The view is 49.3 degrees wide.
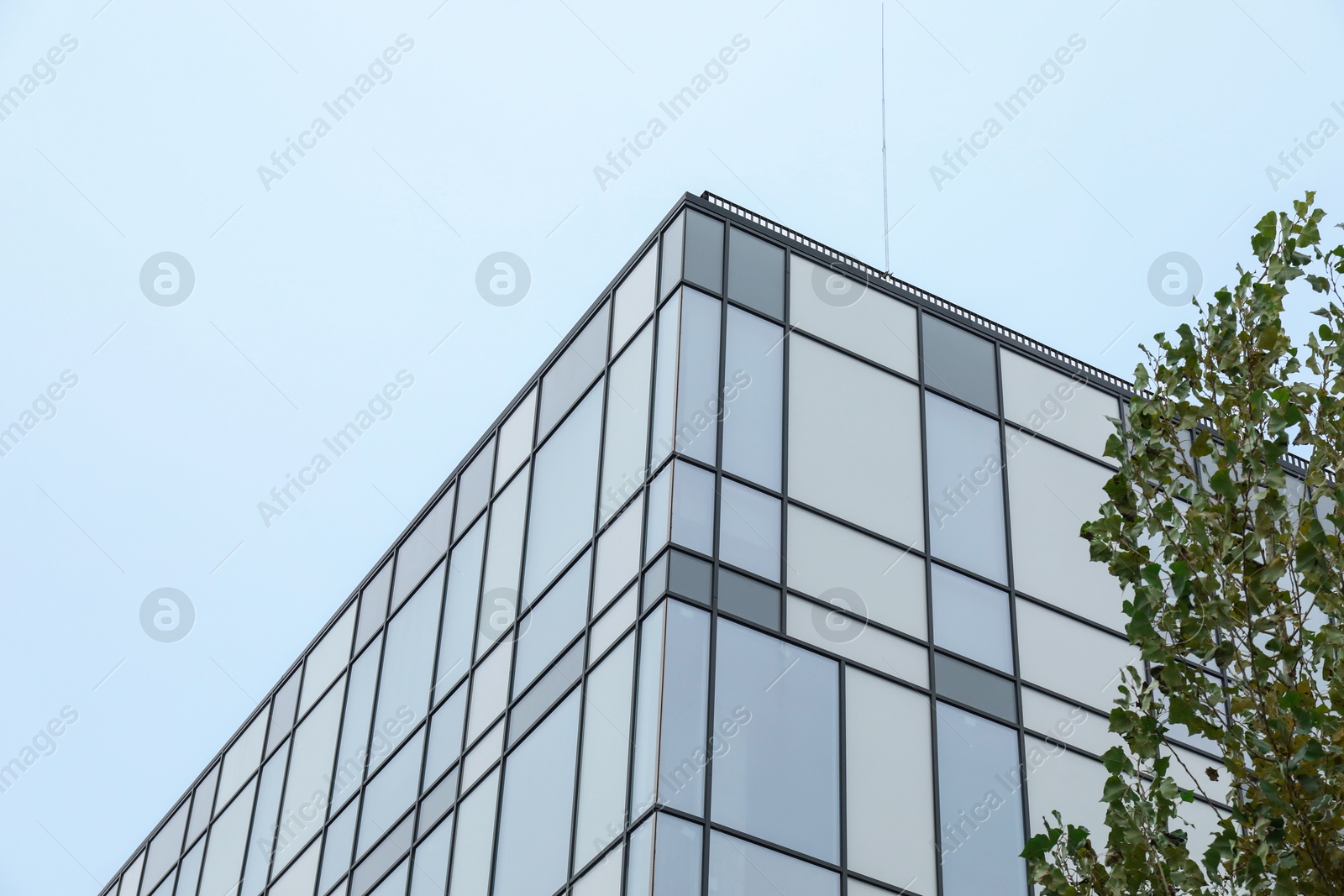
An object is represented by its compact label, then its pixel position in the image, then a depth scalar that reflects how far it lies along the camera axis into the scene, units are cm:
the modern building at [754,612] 1516
